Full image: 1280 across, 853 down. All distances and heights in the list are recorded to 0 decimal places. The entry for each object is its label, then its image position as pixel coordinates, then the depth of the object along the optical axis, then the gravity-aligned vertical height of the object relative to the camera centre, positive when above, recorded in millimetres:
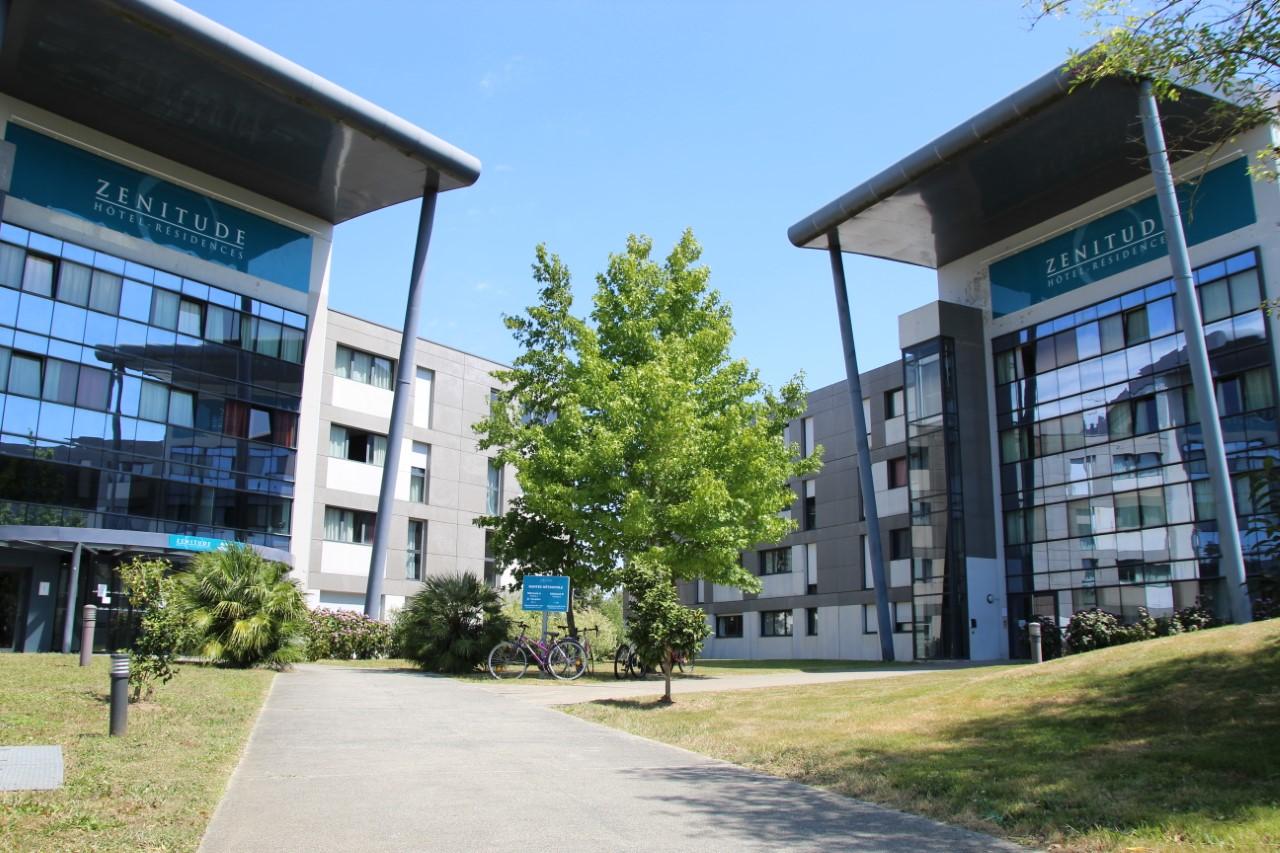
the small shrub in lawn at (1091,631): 26516 -184
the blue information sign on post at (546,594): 22781 +607
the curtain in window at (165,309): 34656 +10444
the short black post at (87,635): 18281 -288
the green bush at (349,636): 30847 -460
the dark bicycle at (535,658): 21906 -769
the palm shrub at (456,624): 22953 -59
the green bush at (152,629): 13156 -118
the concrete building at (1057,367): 30562 +8726
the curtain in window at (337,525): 42250 +3938
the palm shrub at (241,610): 21609 +215
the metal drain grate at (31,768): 7491 -1167
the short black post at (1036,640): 24422 -384
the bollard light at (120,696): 10445 -772
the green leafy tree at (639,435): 24266 +4586
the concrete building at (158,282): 29609 +11390
